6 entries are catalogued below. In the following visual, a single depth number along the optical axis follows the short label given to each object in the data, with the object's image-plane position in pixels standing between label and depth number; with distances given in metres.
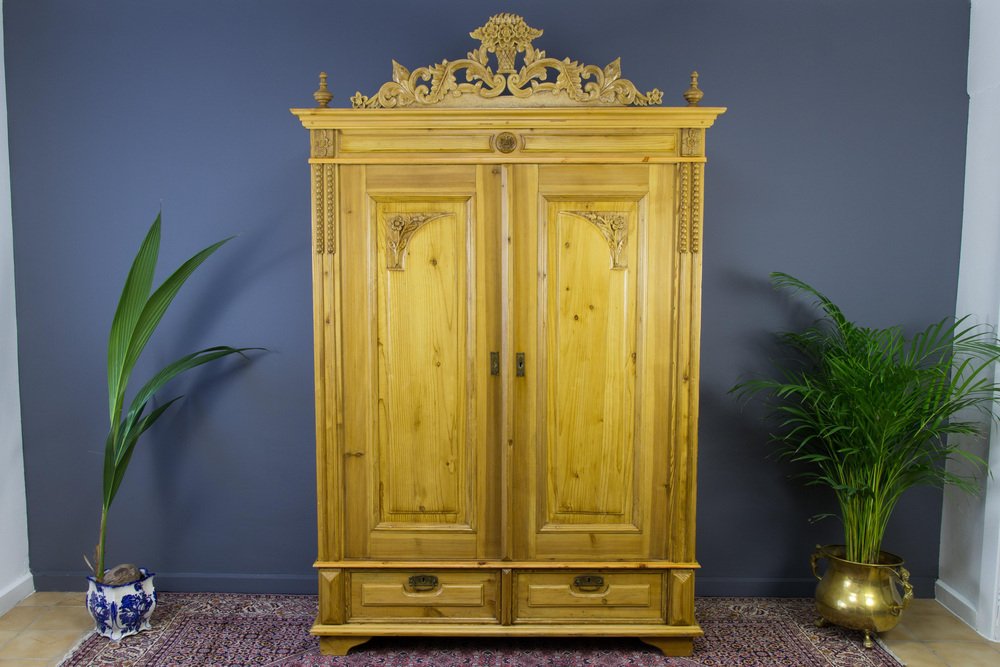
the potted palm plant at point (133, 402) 2.50
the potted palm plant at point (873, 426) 2.40
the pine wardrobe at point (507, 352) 2.32
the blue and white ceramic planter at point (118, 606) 2.53
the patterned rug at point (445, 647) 2.40
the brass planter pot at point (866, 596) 2.47
